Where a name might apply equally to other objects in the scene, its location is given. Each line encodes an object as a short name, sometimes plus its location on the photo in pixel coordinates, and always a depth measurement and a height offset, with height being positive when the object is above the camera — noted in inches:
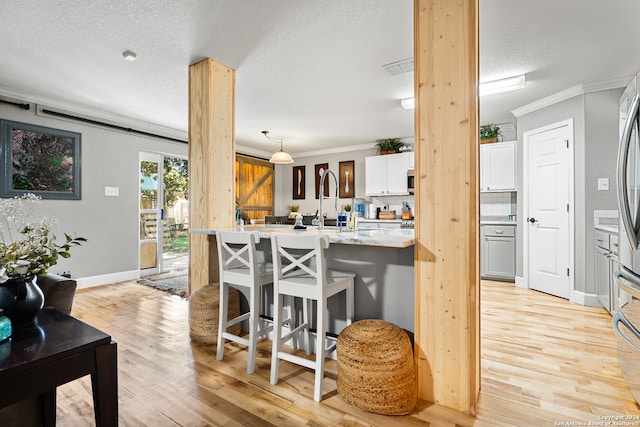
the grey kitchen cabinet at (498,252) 185.8 -24.4
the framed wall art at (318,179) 282.2 +31.8
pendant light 201.6 +35.2
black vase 44.6 -12.2
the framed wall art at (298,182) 304.5 +30.2
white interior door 153.9 +0.9
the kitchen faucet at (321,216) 104.5 -1.3
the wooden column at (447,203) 66.7 +2.0
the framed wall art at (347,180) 274.1 +28.5
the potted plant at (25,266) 44.6 -7.3
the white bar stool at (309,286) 72.2 -18.0
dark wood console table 35.0 -17.6
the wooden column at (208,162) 114.1 +19.2
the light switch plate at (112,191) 184.1 +13.9
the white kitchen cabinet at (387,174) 236.1 +29.9
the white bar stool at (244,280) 84.9 -18.8
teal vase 40.6 -14.6
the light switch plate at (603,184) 141.1 +11.8
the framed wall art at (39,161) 148.6 +27.3
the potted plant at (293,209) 300.0 +4.0
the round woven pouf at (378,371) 66.2 -33.8
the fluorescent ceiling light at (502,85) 133.7 +54.3
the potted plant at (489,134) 201.8 +49.7
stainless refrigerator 59.4 -10.2
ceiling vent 120.5 +57.2
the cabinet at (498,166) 191.5 +27.9
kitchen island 80.5 -16.9
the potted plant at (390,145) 245.3 +52.3
